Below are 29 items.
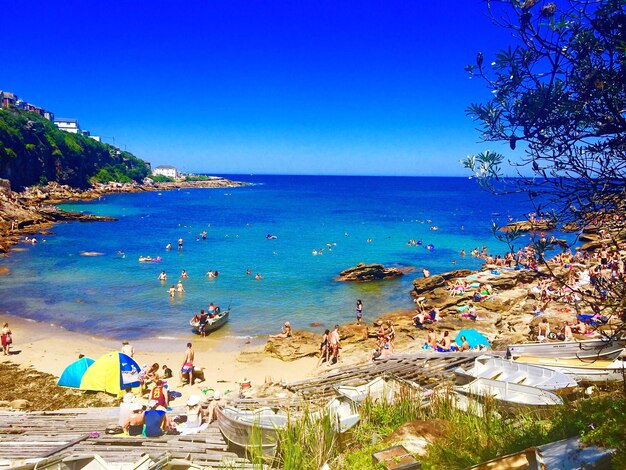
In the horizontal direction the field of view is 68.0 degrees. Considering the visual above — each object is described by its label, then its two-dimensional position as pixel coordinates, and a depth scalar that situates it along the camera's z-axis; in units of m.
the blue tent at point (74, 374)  13.84
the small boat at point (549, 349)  12.29
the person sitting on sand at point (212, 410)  10.39
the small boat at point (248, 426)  6.93
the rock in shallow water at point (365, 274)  31.33
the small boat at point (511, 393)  8.00
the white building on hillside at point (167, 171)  194.12
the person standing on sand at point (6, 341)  17.84
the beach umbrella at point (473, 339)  16.27
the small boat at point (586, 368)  9.56
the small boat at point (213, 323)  20.77
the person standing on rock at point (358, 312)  22.48
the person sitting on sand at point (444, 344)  16.19
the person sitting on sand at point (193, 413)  10.57
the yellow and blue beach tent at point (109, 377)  13.67
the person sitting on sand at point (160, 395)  12.28
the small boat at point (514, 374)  9.43
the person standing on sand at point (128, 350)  16.27
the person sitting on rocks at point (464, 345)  15.98
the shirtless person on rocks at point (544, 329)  16.78
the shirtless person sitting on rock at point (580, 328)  16.28
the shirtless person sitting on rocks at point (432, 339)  17.14
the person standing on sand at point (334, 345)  16.31
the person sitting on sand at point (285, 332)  19.06
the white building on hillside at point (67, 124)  154.00
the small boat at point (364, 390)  9.05
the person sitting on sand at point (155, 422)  9.51
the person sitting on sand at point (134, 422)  9.56
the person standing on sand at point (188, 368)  14.87
